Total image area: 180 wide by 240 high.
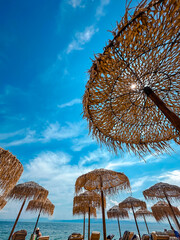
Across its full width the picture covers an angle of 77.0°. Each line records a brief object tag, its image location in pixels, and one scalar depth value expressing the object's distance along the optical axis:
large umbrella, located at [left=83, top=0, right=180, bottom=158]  1.44
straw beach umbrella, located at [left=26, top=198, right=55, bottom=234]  10.23
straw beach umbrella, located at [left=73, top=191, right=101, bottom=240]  8.91
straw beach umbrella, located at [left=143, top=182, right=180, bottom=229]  7.31
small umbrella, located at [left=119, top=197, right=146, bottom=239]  10.39
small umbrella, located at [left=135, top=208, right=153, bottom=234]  13.73
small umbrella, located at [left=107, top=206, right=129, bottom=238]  12.50
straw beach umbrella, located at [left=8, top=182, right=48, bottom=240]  6.92
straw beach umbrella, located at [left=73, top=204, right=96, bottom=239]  10.62
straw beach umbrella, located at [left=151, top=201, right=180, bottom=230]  10.79
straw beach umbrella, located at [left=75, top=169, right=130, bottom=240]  5.03
